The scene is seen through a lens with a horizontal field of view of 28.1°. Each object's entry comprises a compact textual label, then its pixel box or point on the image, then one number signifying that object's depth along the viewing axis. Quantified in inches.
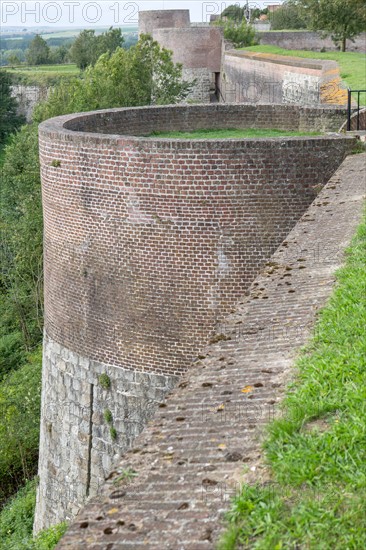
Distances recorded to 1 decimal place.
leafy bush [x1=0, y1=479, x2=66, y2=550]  531.2
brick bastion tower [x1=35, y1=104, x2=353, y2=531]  375.6
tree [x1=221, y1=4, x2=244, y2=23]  3107.8
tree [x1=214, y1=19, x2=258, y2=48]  1793.8
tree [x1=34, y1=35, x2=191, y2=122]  1049.5
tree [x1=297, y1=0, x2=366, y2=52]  1358.3
